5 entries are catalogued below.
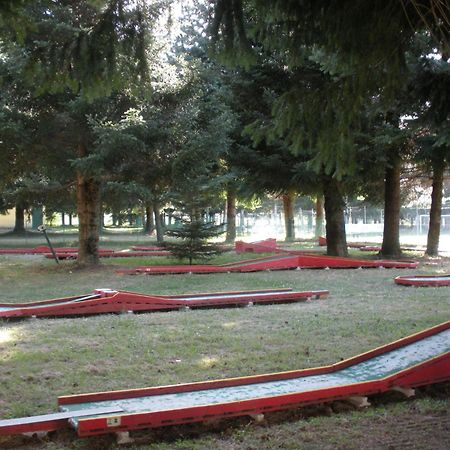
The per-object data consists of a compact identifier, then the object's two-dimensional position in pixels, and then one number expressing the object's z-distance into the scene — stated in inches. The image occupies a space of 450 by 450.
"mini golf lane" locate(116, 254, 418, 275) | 701.9
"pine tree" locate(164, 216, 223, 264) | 757.3
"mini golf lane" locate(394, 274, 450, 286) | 552.4
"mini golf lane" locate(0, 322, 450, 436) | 179.0
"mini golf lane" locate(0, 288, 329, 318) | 404.8
